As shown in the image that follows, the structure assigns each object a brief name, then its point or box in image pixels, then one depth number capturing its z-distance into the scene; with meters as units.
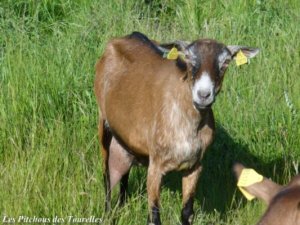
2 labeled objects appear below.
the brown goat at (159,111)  13.40
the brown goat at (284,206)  8.09
